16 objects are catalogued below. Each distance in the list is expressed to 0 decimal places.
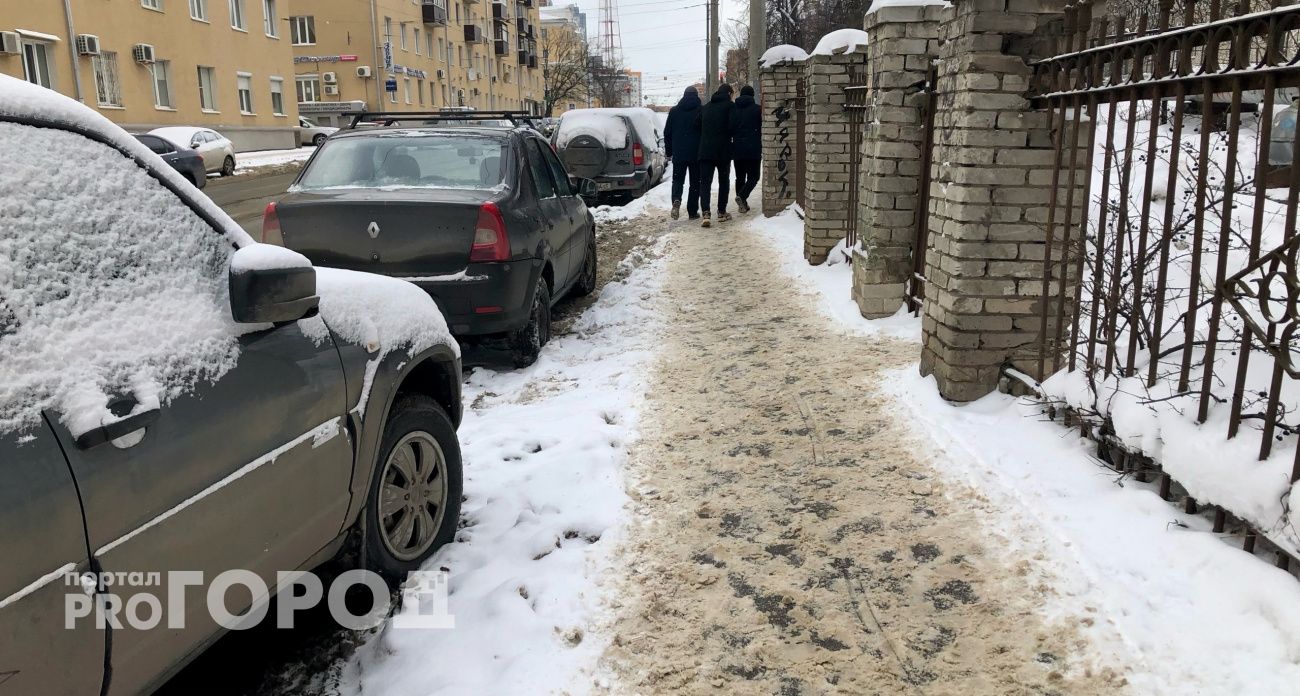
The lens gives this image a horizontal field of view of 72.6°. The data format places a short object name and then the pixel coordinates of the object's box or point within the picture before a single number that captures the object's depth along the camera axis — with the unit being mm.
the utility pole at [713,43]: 25770
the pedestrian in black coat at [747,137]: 13188
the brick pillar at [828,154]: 8781
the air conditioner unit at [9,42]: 21688
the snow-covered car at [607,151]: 16422
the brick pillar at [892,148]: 6398
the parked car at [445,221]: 5402
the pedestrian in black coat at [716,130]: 12453
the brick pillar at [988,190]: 4250
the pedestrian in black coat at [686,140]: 12938
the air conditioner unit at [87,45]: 24641
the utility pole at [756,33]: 17203
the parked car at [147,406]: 1678
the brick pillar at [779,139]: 12734
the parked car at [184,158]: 20203
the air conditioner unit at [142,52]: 26922
